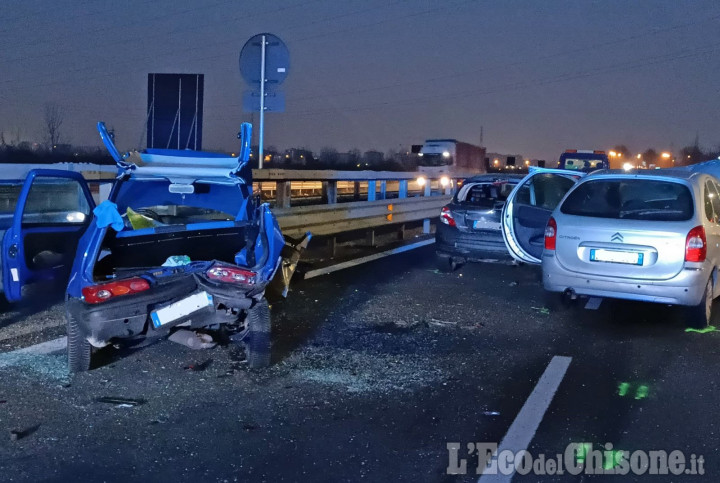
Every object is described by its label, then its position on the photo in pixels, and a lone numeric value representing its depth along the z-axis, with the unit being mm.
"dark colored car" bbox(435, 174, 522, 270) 9789
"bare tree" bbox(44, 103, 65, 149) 50312
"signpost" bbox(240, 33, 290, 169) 10711
